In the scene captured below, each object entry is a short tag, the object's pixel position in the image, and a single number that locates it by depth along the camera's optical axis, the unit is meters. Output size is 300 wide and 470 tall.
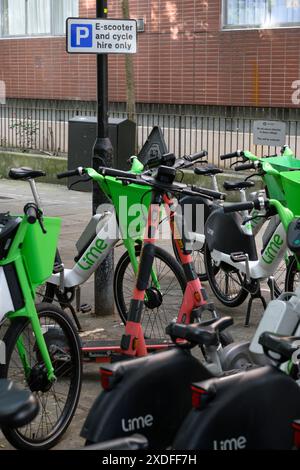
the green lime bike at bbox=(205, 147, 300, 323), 6.80
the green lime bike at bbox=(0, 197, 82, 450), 4.55
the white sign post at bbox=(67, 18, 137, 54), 6.81
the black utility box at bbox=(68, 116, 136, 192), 13.54
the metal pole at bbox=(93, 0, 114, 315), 6.94
